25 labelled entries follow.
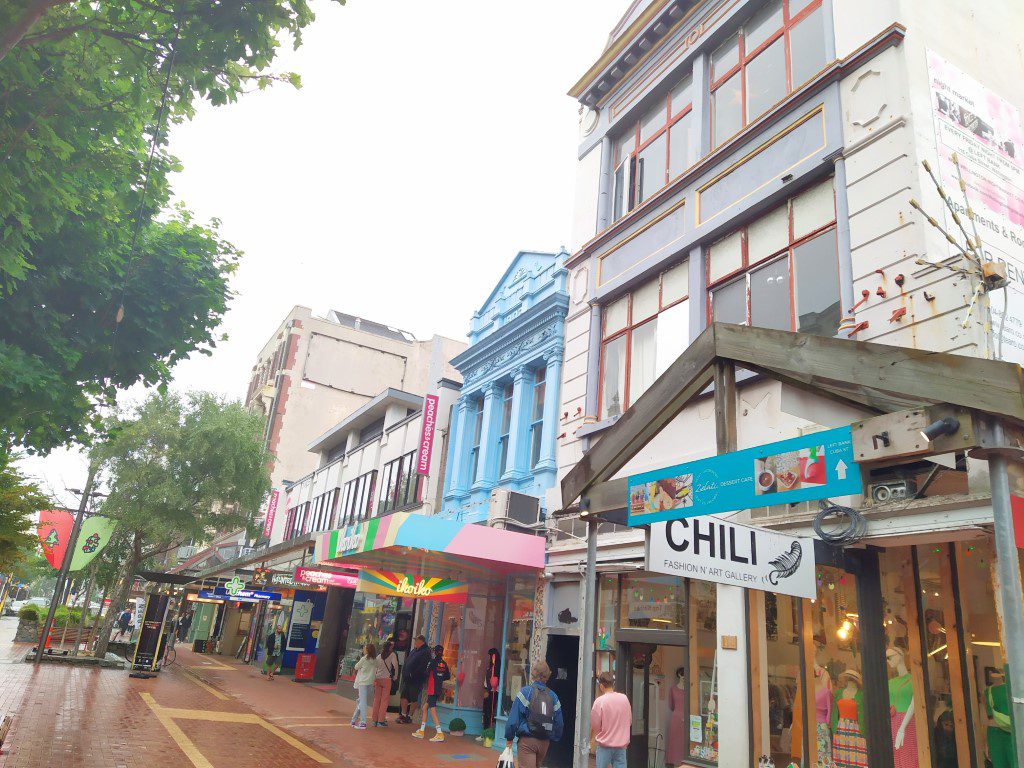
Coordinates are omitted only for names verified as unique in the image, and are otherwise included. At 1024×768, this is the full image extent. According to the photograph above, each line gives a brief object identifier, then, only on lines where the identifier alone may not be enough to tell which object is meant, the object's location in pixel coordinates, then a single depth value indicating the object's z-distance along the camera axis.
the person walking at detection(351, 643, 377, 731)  14.46
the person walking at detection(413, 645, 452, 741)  13.91
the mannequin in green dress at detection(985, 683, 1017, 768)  6.53
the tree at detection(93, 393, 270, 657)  26.23
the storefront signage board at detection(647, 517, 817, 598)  6.66
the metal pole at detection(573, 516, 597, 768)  6.48
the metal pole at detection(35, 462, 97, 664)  22.10
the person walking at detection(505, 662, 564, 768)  8.30
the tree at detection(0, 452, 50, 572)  16.92
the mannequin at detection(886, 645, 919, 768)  7.15
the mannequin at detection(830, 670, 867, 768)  7.45
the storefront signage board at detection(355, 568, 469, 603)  14.83
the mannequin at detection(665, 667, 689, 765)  9.66
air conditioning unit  14.14
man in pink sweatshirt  8.71
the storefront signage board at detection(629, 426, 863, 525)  4.76
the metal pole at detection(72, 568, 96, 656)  23.45
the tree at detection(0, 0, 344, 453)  7.32
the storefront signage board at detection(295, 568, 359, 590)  19.41
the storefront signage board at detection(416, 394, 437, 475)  20.58
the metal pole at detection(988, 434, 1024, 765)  3.65
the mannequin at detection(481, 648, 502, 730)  14.72
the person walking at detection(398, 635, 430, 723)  15.00
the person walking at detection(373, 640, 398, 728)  14.94
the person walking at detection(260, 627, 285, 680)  23.31
